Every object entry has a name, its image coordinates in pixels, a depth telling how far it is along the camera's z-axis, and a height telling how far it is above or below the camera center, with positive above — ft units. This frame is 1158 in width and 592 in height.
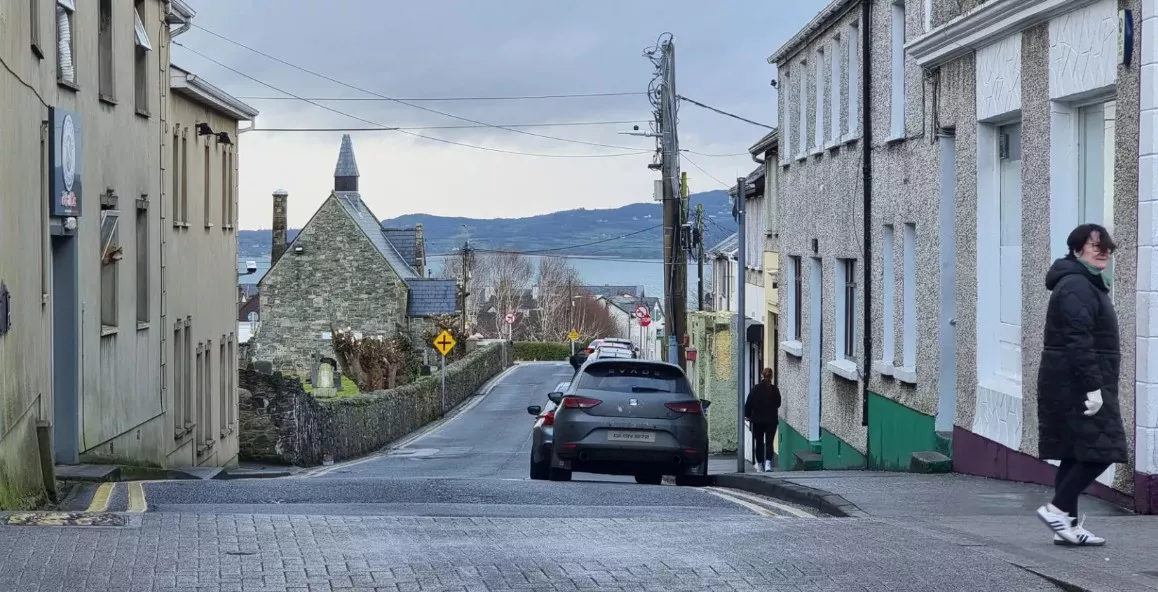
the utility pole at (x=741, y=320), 67.92 -1.71
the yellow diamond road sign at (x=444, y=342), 160.15 -6.30
